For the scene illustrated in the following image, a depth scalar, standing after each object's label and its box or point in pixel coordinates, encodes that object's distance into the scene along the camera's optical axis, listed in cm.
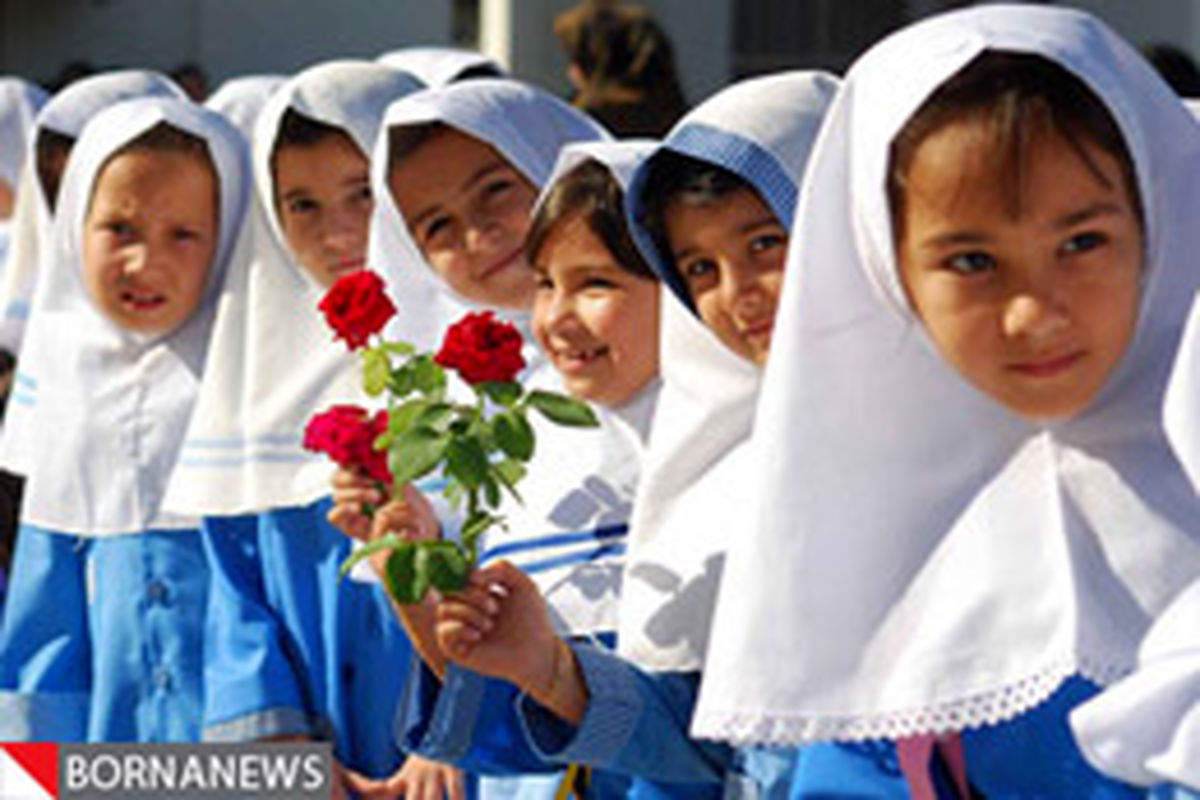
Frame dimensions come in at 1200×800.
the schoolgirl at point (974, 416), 229
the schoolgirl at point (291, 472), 405
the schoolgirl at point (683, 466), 290
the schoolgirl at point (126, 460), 437
